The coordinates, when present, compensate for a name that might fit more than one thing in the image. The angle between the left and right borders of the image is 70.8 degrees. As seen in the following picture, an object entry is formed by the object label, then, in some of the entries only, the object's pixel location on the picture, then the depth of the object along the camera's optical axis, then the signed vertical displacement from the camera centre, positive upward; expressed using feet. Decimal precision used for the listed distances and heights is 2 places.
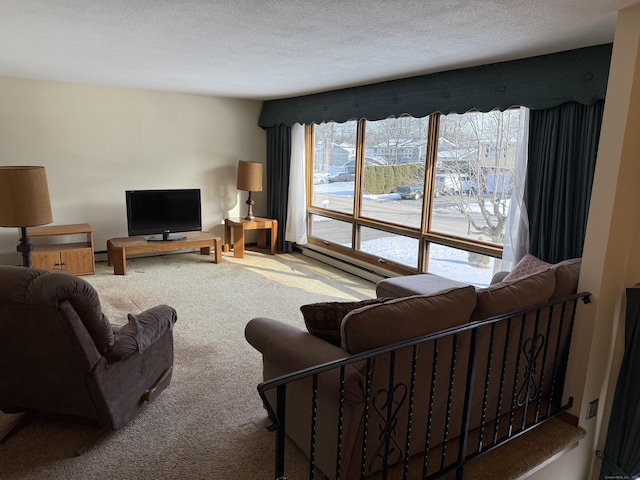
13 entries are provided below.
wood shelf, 16.83 -3.57
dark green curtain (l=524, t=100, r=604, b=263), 10.49 -0.17
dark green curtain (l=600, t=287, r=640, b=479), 8.08 -4.50
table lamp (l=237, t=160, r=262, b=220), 21.20 -0.73
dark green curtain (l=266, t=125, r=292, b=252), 21.84 -0.63
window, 13.53 -0.88
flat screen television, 19.11 -2.37
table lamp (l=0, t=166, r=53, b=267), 9.49 -0.90
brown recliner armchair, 6.61 -3.18
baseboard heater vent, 18.01 -4.35
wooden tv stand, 17.92 -3.61
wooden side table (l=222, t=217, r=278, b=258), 20.99 -3.24
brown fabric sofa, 6.13 -2.80
